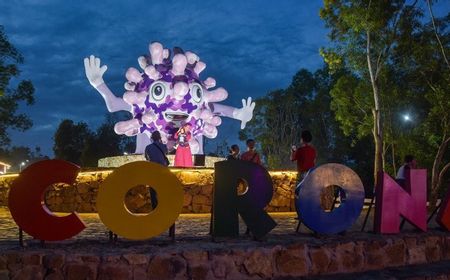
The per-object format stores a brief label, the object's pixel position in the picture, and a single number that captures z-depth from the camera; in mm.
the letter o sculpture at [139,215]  5980
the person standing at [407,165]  9900
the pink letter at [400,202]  7383
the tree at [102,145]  36062
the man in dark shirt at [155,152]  8641
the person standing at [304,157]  8797
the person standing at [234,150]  10336
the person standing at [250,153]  10258
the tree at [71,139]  37688
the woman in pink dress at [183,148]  14156
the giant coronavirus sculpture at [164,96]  15289
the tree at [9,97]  16531
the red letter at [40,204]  5871
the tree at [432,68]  17562
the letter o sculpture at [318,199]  6922
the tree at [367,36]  17281
